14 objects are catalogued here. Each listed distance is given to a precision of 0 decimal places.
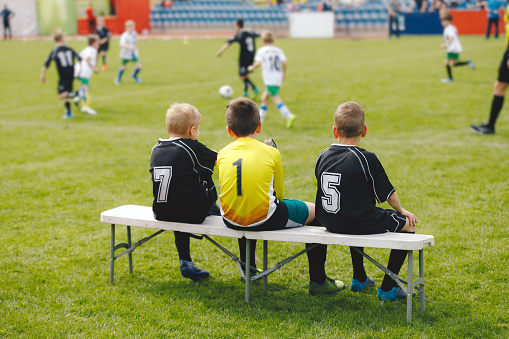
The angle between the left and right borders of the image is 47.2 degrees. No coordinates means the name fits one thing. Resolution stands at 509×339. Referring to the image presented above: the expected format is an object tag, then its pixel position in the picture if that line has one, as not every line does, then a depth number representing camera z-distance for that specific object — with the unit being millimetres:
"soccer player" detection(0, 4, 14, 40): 35562
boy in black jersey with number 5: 4113
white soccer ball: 14172
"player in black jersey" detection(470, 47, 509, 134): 9562
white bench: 3973
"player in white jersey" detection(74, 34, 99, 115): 13305
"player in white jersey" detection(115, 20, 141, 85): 17844
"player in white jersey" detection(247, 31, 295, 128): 11562
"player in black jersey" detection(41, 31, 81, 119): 12844
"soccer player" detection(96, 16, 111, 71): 21734
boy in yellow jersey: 4234
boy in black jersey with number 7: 4492
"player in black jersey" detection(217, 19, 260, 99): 14891
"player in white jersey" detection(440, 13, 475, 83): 15932
